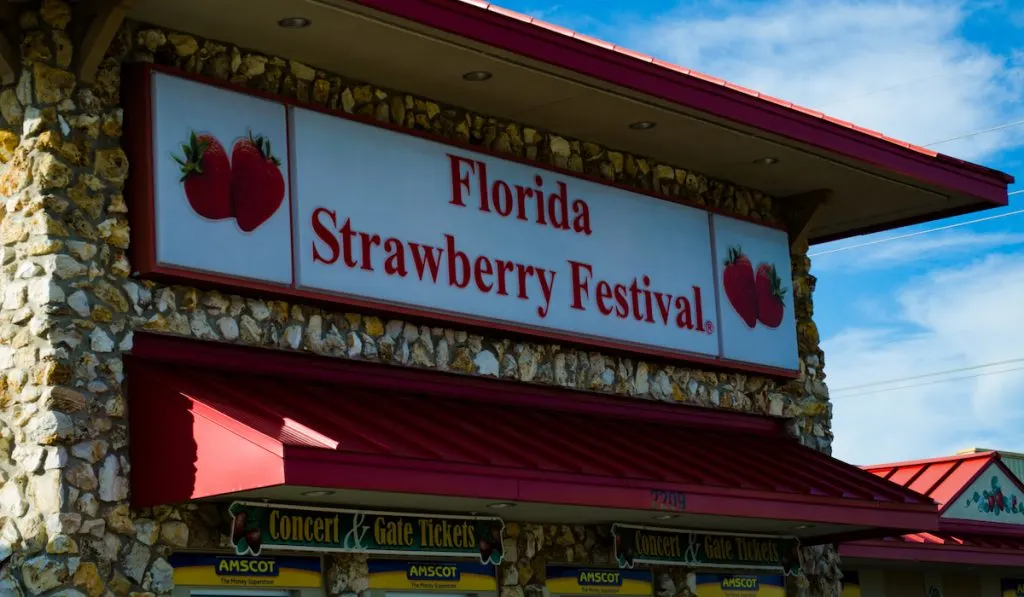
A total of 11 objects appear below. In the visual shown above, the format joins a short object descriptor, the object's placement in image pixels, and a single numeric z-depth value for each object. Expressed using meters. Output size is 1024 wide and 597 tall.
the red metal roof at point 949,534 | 17.67
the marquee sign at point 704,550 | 13.69
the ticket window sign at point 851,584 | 18.81
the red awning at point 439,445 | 9.95
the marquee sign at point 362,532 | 10.65
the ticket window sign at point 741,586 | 14.59
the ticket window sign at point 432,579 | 11.73
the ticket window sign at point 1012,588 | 21.53
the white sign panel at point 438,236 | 11.05
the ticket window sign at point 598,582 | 13.17
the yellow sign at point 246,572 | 10.52
